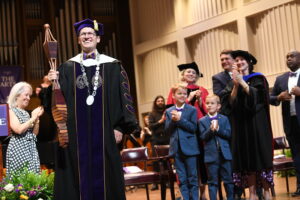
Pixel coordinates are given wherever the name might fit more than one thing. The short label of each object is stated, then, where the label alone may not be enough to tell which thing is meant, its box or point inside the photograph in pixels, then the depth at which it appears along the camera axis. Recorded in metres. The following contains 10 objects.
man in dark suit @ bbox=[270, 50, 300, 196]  10.13
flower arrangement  7.73
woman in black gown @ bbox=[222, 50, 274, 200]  8.79
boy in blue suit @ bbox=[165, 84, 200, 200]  8.82
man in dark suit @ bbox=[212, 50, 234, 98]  9.41
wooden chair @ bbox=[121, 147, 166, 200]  9.52
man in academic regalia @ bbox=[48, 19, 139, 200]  5.97
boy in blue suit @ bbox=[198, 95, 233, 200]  8.87
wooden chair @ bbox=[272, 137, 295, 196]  10.41
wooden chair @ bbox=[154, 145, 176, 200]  9.48
